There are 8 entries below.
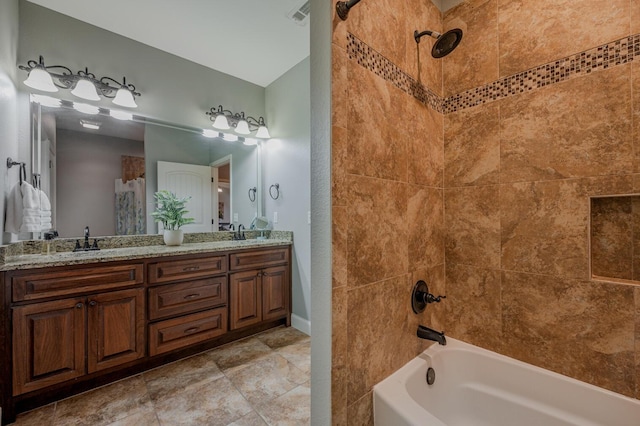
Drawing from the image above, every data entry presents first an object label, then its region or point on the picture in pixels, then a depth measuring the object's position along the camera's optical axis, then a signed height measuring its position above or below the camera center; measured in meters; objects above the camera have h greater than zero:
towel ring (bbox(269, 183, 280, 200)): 3.06 +0.30
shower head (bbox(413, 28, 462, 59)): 1.22 +0.85
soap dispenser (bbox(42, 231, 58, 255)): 1.94 -0.20
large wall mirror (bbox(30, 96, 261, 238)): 2.05 +0.48
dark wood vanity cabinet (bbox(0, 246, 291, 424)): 1.51 -0.72
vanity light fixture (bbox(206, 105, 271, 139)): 2.89 +1.09
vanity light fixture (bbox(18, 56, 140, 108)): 1.90 +1.08
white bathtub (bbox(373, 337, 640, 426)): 1.09 -0.87
